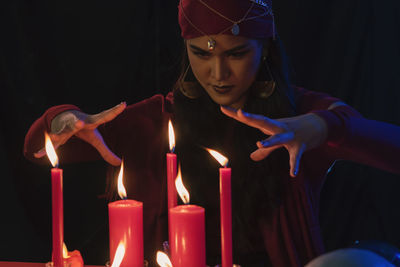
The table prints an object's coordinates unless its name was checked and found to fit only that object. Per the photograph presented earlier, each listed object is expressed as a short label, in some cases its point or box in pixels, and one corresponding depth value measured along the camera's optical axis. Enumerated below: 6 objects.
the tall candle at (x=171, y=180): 2.76
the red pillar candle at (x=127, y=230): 2.69
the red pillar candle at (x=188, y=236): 2.63
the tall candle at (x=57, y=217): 2.63
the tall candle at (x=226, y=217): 2.61
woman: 3.29
